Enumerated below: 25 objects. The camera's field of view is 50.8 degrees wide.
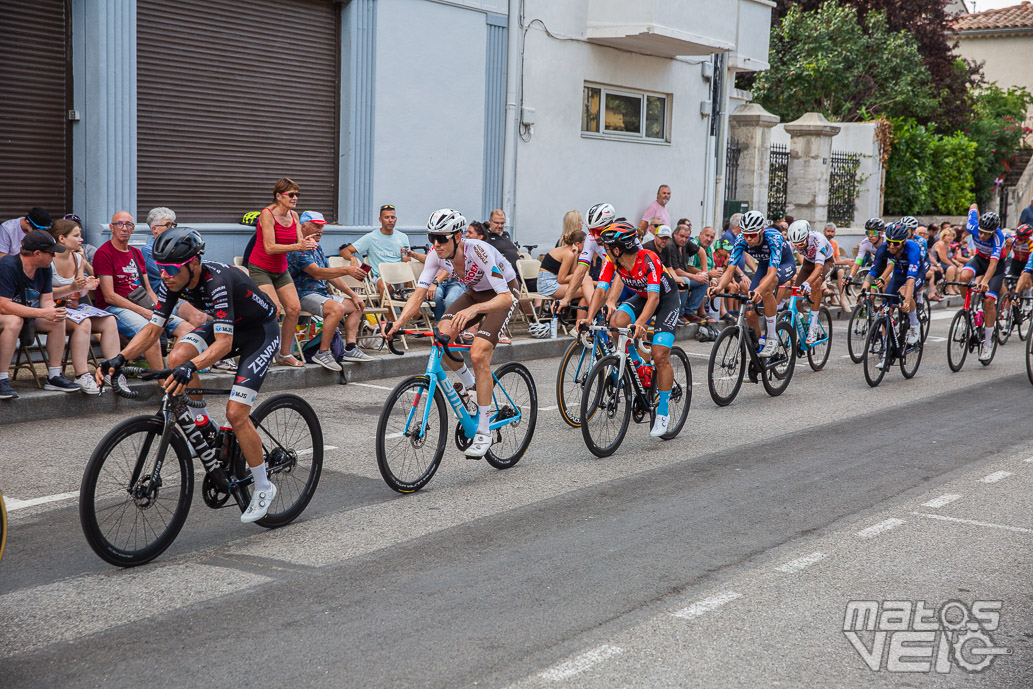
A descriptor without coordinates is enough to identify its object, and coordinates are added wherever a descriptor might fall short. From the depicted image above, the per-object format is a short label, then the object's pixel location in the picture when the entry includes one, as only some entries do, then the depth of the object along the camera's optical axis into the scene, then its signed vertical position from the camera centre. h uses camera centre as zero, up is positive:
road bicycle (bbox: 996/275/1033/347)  14.96 -1.01
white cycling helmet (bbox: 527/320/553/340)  15.44 -1.48
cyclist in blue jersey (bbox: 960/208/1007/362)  14.28 -0.33
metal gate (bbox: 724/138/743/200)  23.88 +1.37
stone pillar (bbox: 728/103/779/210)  23.72 +1.80
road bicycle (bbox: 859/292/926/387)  12.68 -1.20
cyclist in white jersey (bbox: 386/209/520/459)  7.67 -0.52
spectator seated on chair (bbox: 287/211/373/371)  11.74 -0.81
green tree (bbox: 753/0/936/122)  30.39 +4.68
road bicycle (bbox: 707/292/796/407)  11.21 -1.36
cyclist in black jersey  5.95 -0.66
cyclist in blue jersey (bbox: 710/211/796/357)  11.30 -0.29
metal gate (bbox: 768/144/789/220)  25.64 +1.26
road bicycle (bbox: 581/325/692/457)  8.58 -1.36
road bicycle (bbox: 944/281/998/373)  14.17 -1.21
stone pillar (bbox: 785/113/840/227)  25.61 +1.61
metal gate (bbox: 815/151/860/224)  27.42 +1.24
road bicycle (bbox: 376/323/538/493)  7.25 -1.36
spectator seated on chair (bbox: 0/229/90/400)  9.40 -0.86
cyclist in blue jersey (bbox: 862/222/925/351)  12.70 -0.39
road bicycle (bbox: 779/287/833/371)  12.62 -1.24
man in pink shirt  19.59 +0.40
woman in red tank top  11.28 -0.34
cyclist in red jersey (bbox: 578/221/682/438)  8.92 -0.55
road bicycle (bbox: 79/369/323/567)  5.59 -1.41
